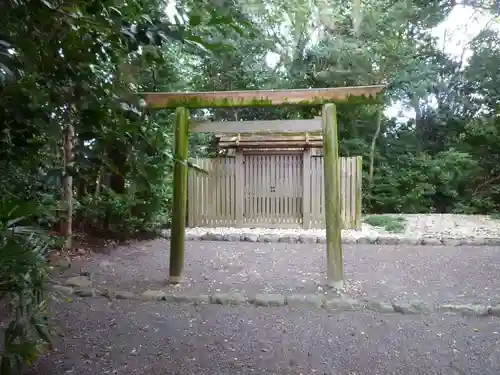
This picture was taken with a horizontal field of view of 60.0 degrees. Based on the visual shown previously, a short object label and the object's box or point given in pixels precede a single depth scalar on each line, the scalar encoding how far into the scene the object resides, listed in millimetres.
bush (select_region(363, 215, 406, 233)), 7148
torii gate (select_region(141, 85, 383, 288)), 3854
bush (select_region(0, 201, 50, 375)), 1524
